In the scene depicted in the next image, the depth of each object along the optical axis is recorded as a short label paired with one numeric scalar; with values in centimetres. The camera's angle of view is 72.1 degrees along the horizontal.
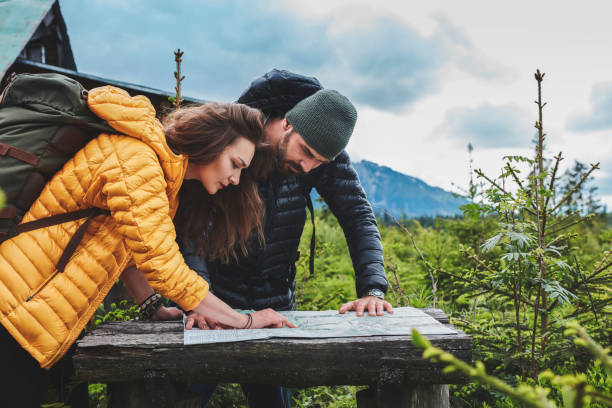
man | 255
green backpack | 148
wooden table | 171
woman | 154
